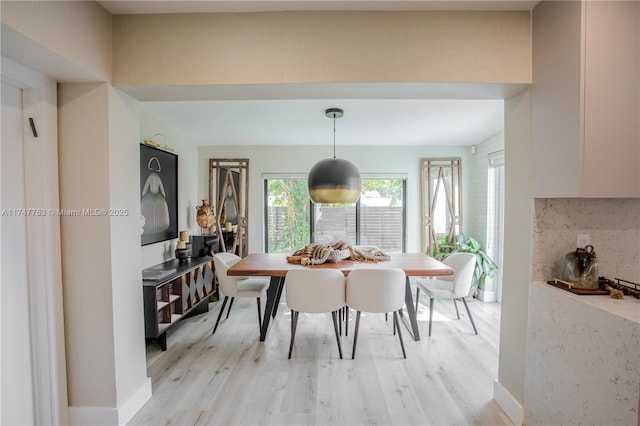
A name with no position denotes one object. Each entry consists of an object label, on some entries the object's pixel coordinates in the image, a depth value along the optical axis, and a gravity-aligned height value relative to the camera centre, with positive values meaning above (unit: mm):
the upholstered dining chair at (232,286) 2961 -858
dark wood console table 2580 -890
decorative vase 3932 -149
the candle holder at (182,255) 3402 -576
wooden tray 1458 -447
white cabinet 1354 +471
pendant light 2762 +209
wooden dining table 2701 -616
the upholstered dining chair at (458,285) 2971 -879
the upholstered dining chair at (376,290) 2500 -744
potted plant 3982 -726
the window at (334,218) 4883 -230
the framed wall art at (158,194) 3049 +125
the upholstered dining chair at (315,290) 2512 -738
